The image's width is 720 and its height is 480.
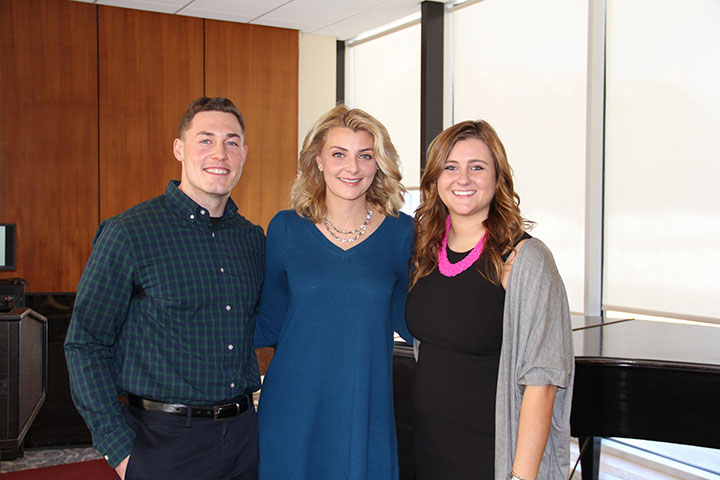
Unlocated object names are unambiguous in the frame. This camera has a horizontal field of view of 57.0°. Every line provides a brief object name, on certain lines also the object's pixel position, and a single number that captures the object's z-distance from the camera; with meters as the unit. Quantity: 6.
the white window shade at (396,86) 6.48
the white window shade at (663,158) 3.96
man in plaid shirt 1.72
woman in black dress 1.67
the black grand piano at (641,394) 2.31
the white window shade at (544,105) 4.70
